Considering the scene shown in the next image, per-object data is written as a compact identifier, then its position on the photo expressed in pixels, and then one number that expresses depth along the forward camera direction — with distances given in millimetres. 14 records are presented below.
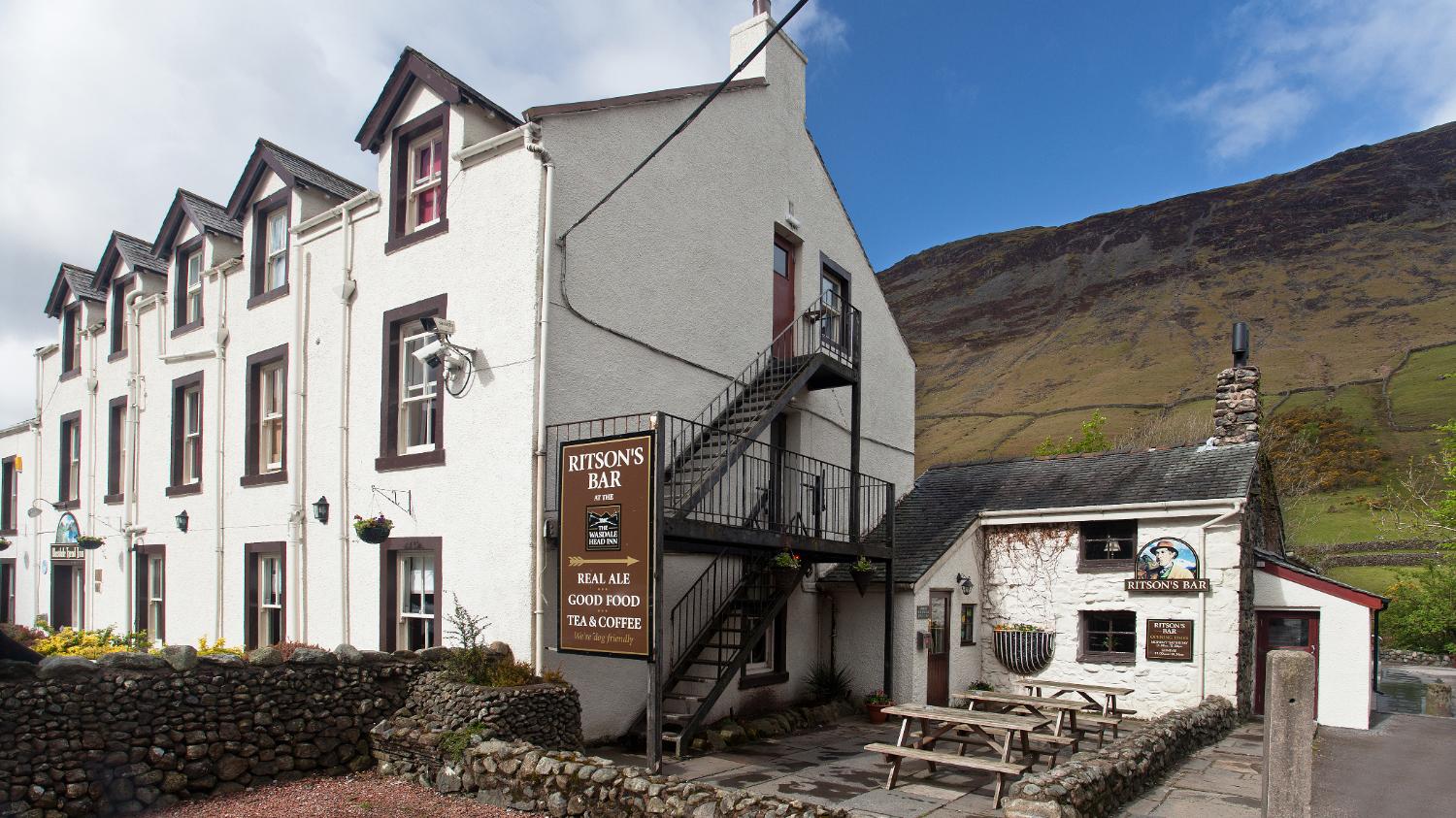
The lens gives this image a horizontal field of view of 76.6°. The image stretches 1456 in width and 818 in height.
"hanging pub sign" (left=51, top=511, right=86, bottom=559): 17359
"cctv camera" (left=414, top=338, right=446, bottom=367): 10781
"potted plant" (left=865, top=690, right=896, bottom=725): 14133
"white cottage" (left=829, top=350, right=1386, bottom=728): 14977
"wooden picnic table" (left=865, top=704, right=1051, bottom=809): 8969
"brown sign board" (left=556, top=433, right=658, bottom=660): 9180
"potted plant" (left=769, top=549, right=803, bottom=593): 12133
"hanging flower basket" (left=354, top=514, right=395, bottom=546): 11242
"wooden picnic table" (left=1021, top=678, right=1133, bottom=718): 12303
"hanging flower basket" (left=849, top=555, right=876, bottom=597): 14023
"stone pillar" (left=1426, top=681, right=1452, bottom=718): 17578
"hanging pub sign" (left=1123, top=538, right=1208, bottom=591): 15188
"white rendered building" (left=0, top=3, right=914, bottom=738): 10789
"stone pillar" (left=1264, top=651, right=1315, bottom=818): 4992
